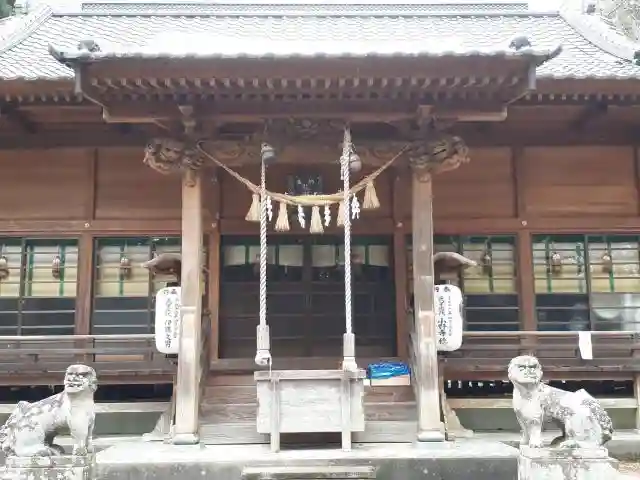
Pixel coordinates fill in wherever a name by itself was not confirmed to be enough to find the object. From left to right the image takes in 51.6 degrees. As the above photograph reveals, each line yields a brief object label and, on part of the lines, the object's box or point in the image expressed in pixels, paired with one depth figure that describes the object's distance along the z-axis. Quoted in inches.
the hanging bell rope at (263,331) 324.1
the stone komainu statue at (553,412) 286.2
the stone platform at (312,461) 311.4
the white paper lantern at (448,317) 370.6
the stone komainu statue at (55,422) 283.0
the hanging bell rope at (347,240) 325.7
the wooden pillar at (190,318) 345.4
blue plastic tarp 400.2
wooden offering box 329.7
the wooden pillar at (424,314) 346.3
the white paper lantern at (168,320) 370.9
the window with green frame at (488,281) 439.5
